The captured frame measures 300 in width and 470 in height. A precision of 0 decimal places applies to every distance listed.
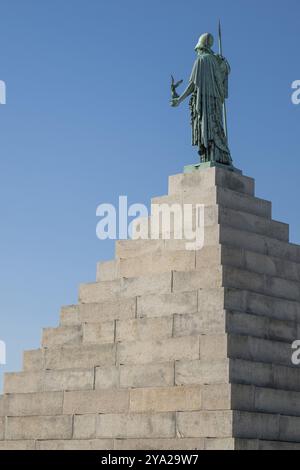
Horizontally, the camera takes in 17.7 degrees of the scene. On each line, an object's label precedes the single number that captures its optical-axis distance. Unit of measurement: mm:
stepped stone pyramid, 24359
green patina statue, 29391
